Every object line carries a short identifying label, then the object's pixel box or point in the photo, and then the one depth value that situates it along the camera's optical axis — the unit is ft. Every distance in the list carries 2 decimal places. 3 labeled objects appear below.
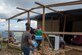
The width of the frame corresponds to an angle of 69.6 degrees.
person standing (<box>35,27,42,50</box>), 11.79
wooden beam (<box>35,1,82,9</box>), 9.18
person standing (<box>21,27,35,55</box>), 7.59
